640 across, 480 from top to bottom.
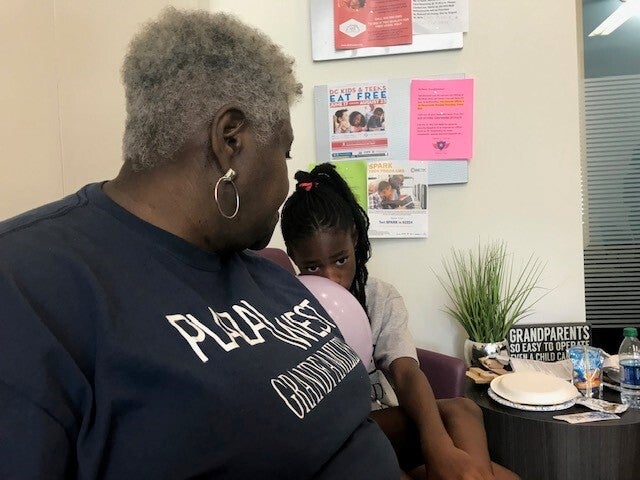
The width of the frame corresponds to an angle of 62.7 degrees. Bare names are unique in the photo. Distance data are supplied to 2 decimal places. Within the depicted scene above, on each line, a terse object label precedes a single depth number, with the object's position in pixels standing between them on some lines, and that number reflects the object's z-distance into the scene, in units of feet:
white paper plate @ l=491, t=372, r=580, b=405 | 4.81
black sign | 6.16
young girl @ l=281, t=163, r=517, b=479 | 3.31
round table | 4.52
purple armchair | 5.18
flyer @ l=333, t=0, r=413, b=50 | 6.44
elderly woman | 1.69
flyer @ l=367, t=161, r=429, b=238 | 6.59
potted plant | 6.15
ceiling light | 7.33
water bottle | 4.90
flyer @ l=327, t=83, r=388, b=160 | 6.61
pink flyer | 6.46
